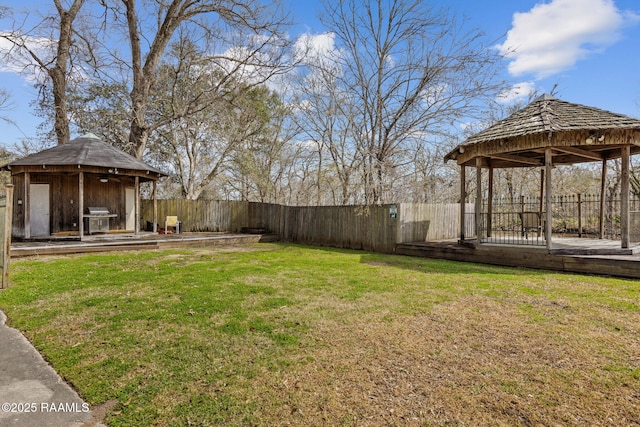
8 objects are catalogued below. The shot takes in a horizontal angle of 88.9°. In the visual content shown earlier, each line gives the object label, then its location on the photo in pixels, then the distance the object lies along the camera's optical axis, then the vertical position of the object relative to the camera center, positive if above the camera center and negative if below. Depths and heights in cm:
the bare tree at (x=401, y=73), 1087 +483
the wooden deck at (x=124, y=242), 914 -100
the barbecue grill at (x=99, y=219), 1194 -28
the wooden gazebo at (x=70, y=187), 1084 +91
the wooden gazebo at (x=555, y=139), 677 +166
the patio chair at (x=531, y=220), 914 -20
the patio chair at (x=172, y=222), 1459 -47
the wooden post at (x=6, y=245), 497 -53
